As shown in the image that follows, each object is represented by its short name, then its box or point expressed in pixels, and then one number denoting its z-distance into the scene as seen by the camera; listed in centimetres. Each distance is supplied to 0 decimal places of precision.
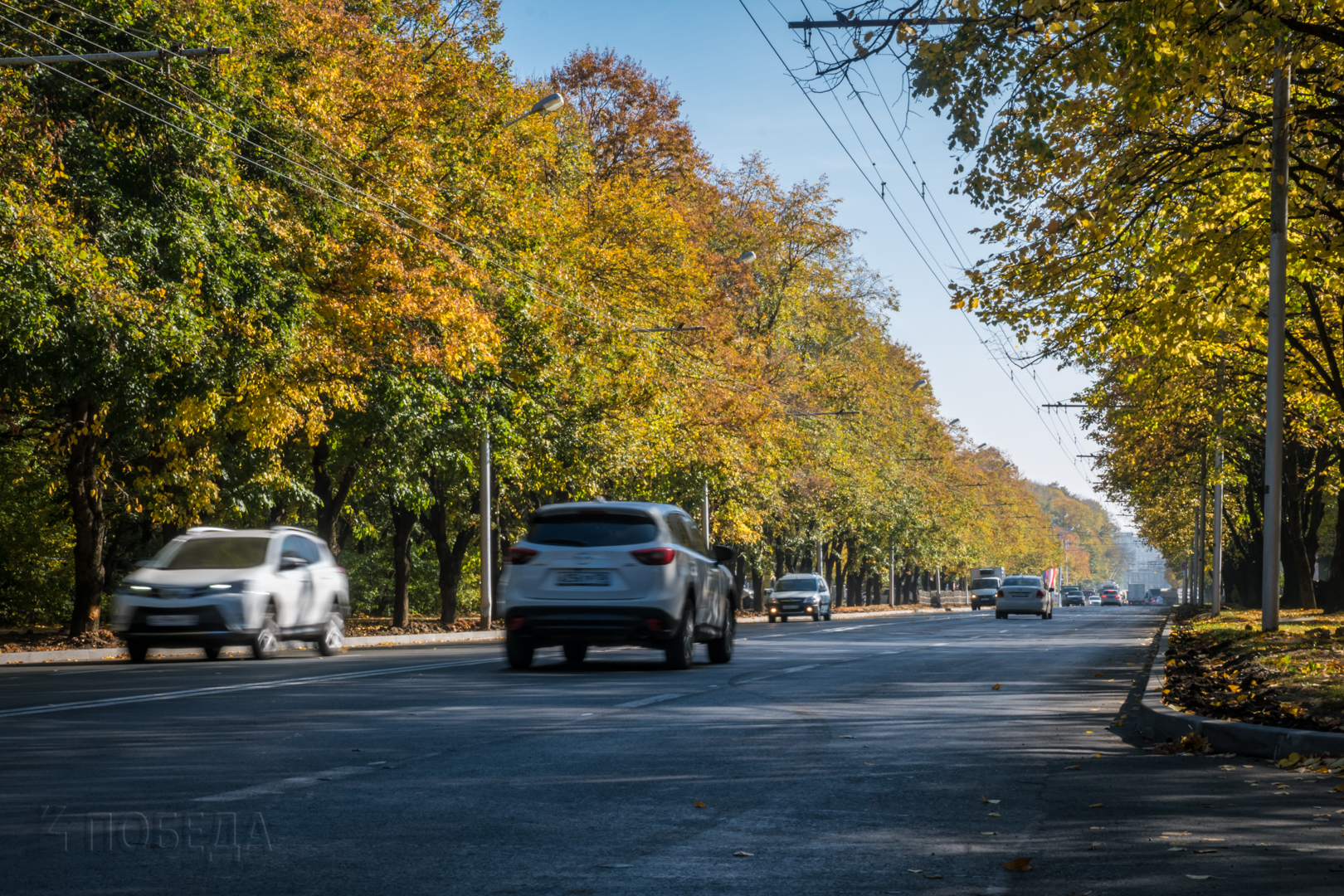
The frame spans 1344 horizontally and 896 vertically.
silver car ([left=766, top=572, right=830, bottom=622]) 5034
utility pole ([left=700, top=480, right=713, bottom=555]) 4688
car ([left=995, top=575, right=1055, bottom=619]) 5269
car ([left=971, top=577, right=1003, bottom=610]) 8435
